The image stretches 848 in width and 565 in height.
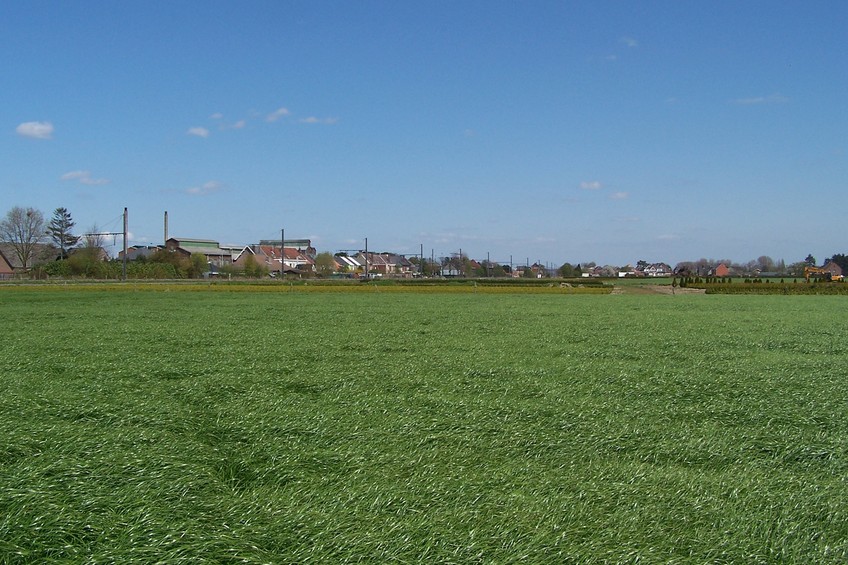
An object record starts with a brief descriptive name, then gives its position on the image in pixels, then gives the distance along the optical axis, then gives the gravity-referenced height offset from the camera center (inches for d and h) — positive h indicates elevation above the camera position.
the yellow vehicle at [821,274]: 3371.1 +46.5
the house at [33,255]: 3887.8 +126.9
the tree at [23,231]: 3703.2 +254.5
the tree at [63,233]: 4008.4 +259.5
